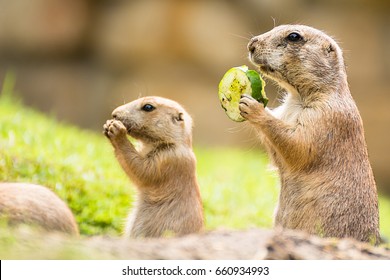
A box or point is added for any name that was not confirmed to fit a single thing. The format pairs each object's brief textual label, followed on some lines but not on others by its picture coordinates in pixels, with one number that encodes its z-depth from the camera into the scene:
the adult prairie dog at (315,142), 12.57
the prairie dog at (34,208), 10.82
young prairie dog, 13.15
